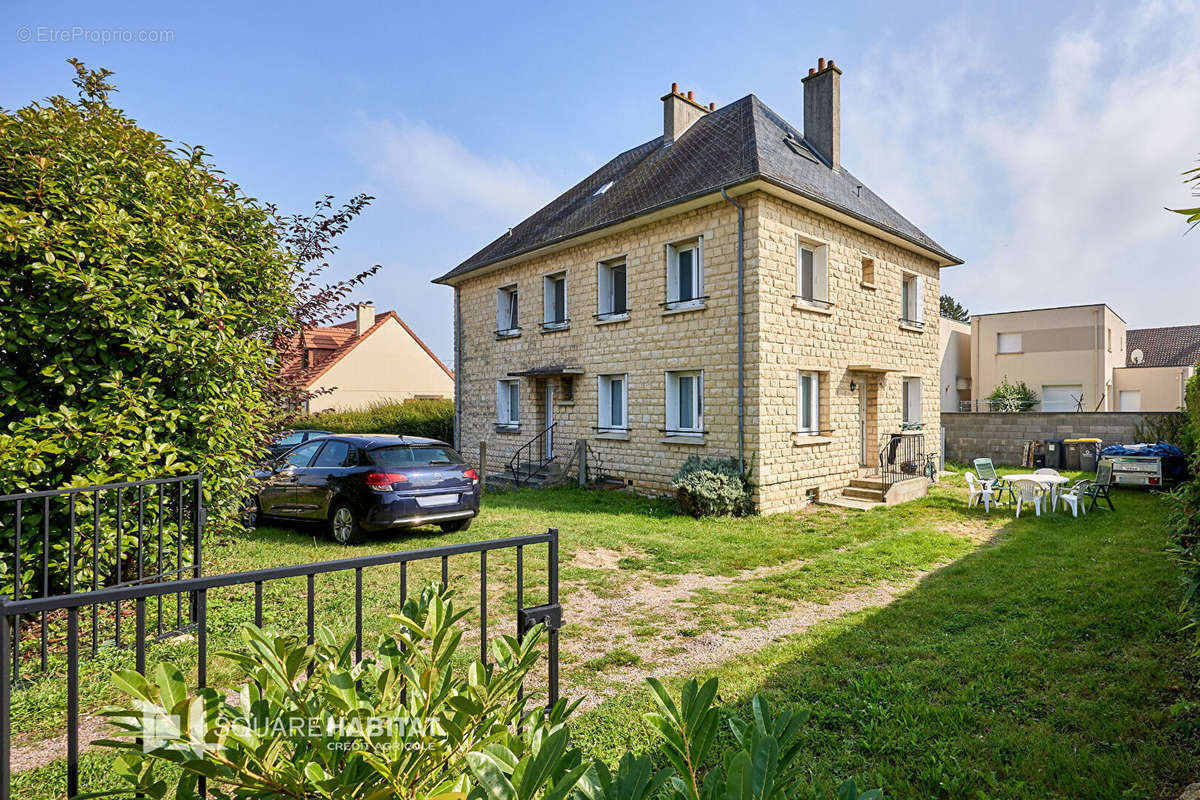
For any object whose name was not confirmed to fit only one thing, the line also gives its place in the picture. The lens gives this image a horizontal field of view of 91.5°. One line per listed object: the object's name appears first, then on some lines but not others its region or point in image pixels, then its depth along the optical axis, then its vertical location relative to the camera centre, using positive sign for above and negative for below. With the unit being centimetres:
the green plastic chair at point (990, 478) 1086 -141
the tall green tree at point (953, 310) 6291 +1046
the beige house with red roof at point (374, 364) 2544 +203
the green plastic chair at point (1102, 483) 1045 -140
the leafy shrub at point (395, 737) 125 -80
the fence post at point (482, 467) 1396 -146
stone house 1091 +205
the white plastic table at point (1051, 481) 1021 -133
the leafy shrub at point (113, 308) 391 +72
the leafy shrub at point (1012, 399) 2448 +27
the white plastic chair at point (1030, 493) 1022 -157
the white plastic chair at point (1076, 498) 993 -159
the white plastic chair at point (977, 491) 1059 -159
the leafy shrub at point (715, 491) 1027 -150
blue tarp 1239 -99
